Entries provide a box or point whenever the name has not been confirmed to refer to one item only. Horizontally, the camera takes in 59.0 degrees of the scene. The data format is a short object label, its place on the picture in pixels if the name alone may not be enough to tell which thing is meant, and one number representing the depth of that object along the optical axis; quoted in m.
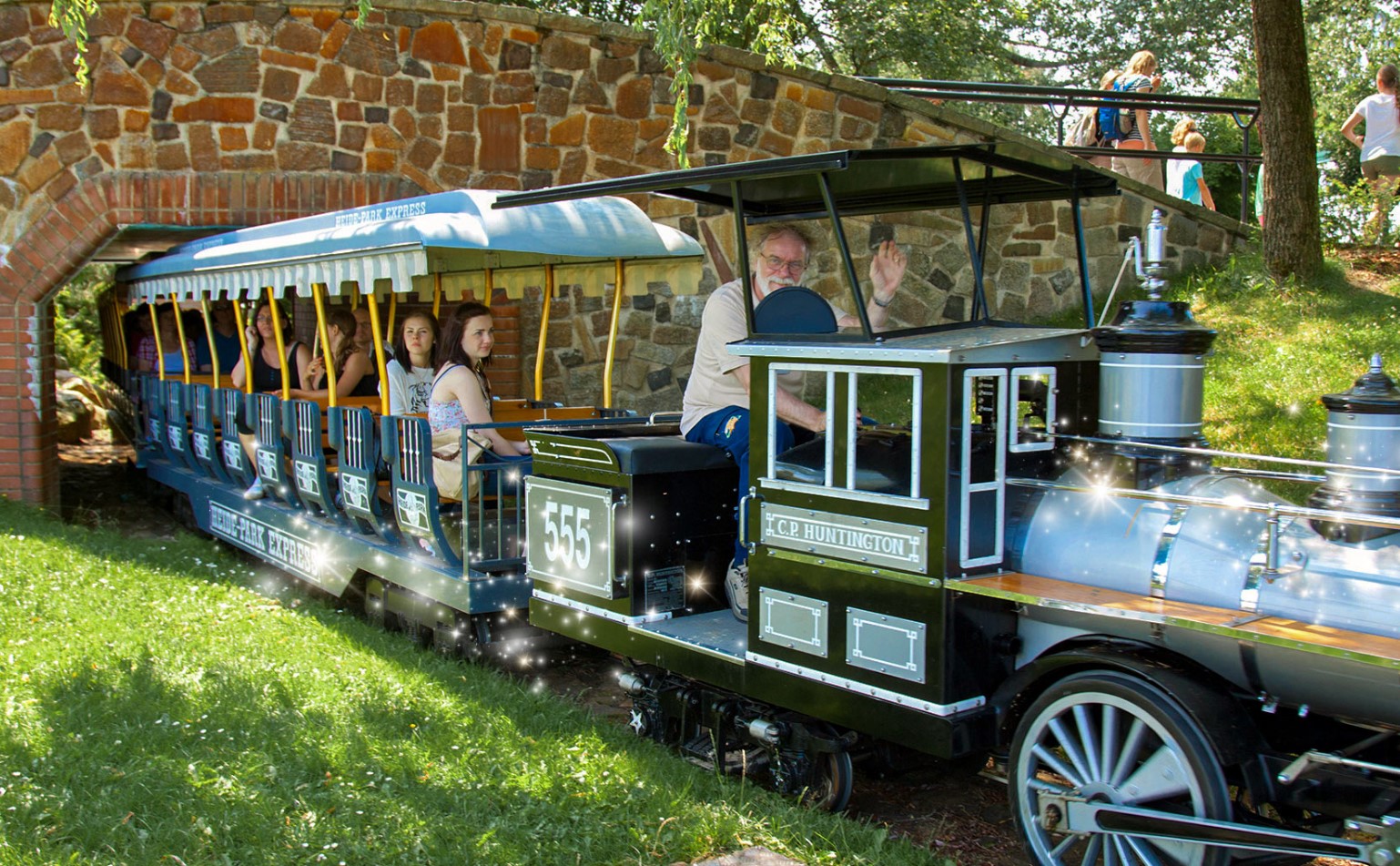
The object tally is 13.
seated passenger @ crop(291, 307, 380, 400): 8.85
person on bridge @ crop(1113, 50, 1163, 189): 11.77
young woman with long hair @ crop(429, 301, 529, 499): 6.69
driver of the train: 5.01
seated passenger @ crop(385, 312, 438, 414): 7.56
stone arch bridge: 10.14
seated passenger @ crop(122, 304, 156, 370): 12.58
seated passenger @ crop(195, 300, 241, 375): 12.12
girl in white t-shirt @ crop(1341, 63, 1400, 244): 10.41
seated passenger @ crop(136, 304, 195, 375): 11.85
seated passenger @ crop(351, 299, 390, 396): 9.54
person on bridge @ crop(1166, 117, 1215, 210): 12.40
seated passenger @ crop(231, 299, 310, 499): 9.99
